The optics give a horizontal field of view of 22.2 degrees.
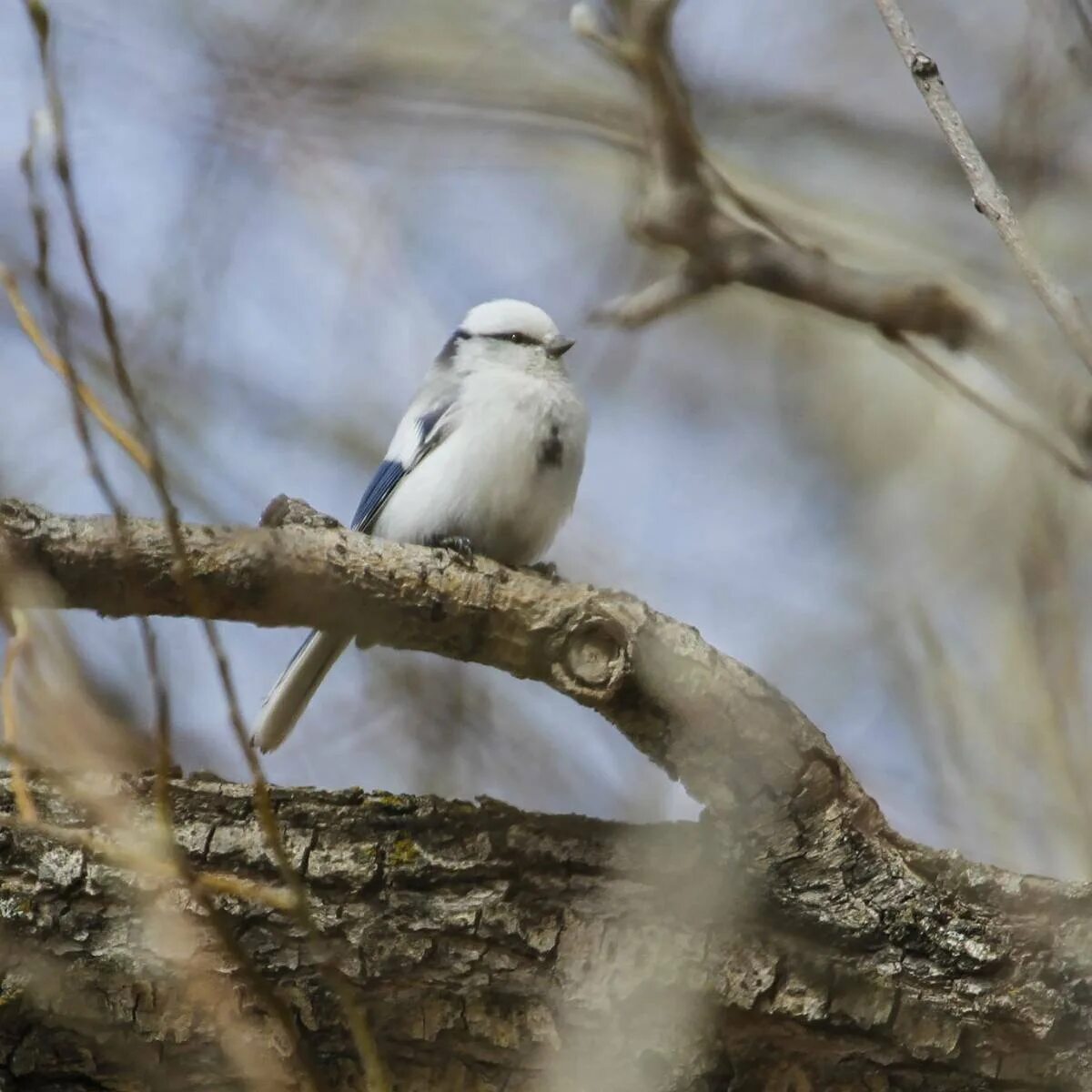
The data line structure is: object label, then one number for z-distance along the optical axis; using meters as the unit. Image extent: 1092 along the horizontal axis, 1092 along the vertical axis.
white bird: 7.80
